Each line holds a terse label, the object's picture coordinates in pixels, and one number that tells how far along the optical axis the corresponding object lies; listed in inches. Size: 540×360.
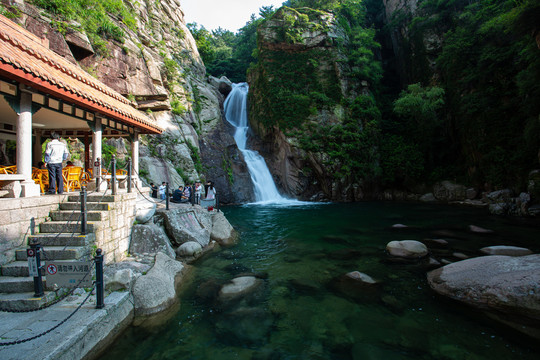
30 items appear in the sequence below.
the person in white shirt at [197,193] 561.6
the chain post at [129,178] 322.3
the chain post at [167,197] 366.6
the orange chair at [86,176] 396.7
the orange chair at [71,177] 308.2
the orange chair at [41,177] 294.4
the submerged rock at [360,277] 261.0
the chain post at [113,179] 269.6
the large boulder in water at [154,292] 205.5
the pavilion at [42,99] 206.7
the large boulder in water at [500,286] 193.6
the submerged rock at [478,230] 446.5
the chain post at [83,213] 218.8
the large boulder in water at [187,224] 348.8
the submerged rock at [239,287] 238.1
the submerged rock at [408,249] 334.3
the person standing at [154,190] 566.6
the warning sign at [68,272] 161.2
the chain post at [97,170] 301.9
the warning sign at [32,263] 164.4
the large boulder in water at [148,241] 289.3
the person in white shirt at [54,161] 260.3
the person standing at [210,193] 542.0
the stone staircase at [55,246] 171.0
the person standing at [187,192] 550.4
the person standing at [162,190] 572.9
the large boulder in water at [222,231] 414.6
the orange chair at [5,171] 246.2
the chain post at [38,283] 169.5
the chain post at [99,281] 169.6
